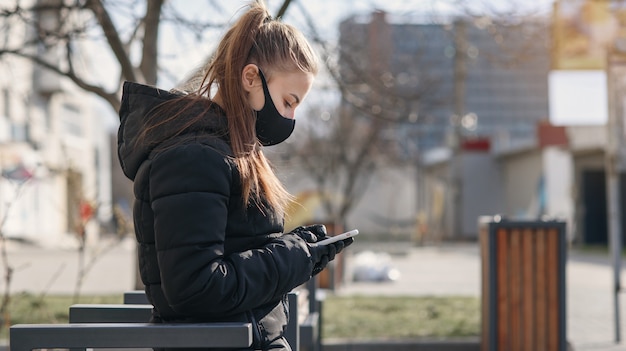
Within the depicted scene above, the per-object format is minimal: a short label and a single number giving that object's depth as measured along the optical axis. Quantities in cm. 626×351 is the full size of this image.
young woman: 348
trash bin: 1149
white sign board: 1532
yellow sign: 1530
